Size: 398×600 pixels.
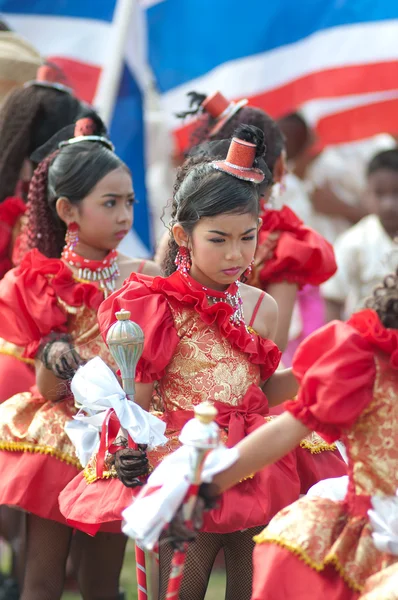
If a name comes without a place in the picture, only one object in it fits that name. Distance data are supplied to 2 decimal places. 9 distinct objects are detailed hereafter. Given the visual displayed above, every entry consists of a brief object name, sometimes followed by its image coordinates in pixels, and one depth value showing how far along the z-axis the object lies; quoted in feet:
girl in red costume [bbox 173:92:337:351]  29.25
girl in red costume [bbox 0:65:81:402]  33.50
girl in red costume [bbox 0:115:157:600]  26.43
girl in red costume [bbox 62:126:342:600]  22.95
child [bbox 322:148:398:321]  45.85
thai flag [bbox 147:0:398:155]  50.70
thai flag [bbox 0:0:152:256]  46.98
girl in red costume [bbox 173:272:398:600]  19.10
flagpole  44.93
